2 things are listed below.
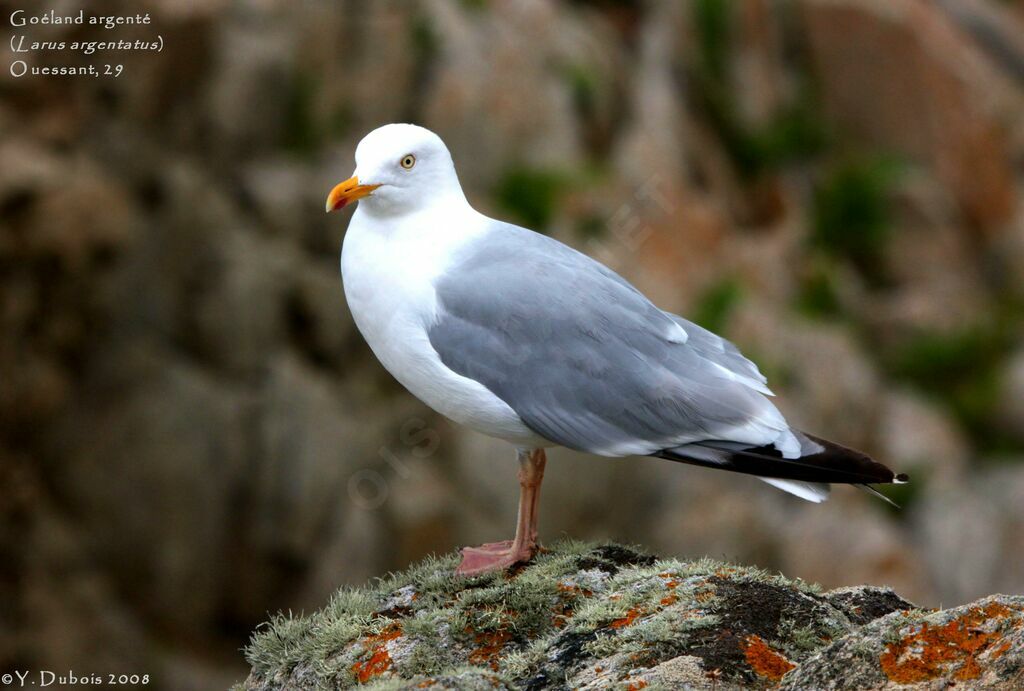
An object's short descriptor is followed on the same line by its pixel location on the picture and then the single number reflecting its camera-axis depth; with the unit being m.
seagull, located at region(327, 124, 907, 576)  10.66
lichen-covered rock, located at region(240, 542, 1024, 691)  7.84
